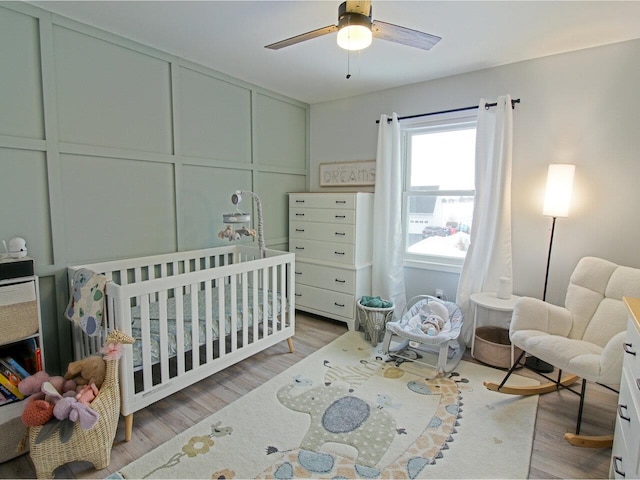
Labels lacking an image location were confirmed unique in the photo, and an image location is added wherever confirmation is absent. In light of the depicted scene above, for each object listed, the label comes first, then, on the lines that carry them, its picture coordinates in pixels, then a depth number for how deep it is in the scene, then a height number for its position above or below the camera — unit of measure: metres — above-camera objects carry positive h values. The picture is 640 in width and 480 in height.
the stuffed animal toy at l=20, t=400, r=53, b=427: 1.56 -0.94
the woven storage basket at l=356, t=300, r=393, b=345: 3.04 -0.99
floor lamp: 2.52 +0.14
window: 3.23 +0.18
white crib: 1.88 -0.76
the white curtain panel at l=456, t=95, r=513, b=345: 2.84 -0.02
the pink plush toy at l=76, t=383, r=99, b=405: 1.65 -0.91
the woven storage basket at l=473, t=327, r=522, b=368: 2.63 -1.08
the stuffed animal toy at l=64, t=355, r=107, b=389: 1.79 -0.86
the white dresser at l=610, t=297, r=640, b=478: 1.24 -0.78
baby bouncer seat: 2.56 -0.94
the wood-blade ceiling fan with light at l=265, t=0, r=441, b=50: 1.58 +0.87
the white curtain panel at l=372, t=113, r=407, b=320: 3.42 -0.10
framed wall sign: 3.69 +0.37
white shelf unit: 1.74 -0.60
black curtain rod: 2.85 +0.87
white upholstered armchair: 1.95 -0.71
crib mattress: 2.07 -0.79
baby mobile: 2.66 -0.11
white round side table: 2.65 -0.74
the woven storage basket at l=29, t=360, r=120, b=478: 1.56 -1.09
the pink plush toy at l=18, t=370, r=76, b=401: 1.69 -0.91
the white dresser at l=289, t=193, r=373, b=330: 3.37 -0.44
